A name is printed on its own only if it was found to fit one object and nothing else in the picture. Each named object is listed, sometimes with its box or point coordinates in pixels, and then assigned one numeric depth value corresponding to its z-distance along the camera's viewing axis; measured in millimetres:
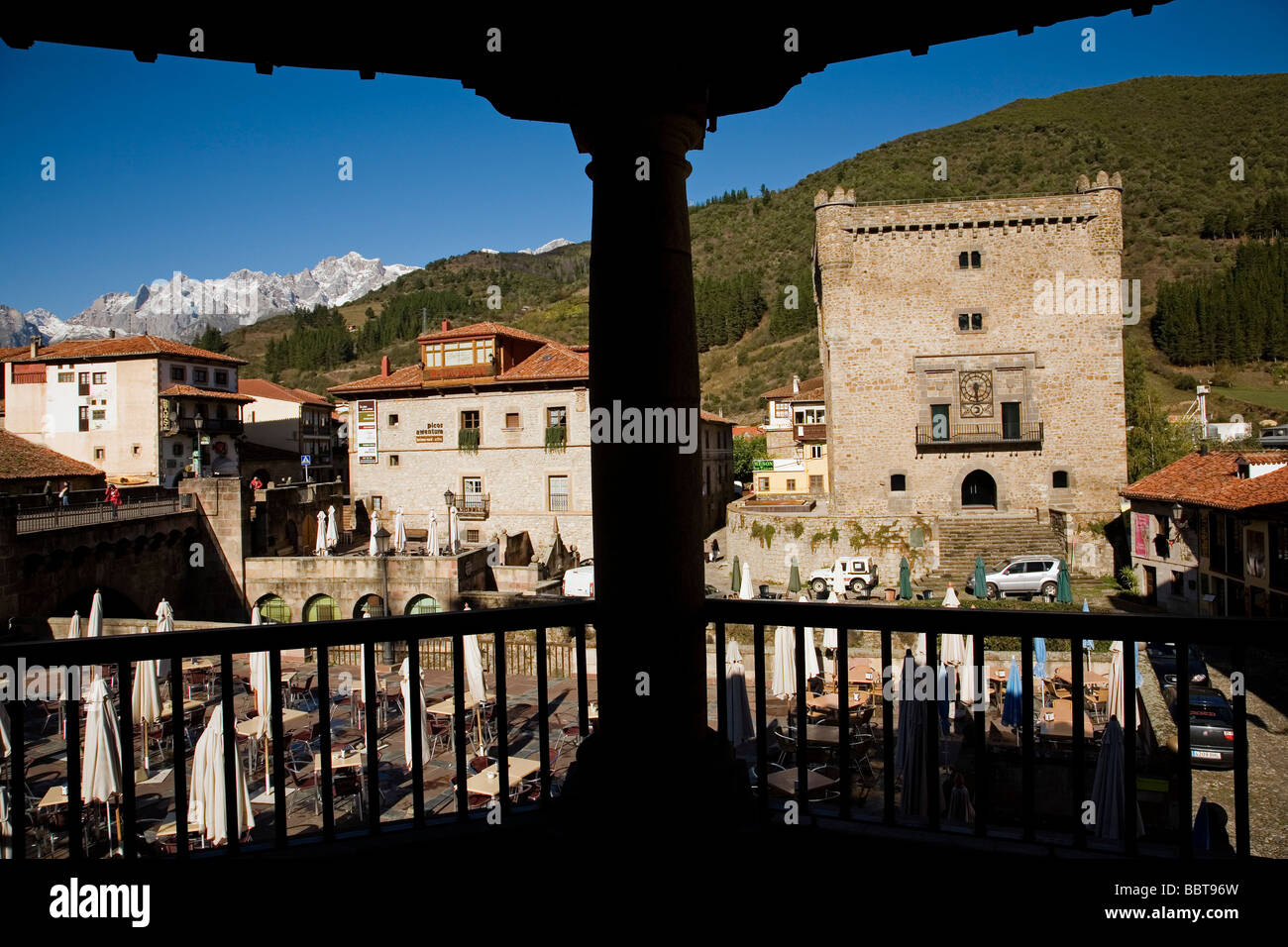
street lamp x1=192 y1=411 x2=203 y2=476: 36219
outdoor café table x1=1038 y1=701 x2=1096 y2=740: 11883
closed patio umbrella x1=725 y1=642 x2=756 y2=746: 10469
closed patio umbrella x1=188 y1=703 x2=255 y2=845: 8430
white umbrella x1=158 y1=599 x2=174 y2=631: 15554
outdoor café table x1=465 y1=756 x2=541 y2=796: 9648
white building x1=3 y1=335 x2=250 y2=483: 39906
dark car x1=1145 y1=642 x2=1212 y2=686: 14500
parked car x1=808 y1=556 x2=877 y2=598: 25969
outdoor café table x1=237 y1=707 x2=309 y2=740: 12055
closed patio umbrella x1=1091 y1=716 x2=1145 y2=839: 7832
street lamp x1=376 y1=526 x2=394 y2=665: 24000
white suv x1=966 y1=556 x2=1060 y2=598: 23719
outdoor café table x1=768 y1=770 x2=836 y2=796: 9570
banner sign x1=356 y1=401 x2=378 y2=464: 33156
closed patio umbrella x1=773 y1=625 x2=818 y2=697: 13508
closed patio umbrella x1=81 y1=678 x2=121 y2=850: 8977
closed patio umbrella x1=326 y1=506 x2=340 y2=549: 26328
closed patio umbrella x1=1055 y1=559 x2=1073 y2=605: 20578
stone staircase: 27297
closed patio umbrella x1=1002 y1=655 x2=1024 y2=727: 11720
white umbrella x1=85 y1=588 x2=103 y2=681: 14133
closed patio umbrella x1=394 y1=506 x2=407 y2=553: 25833
